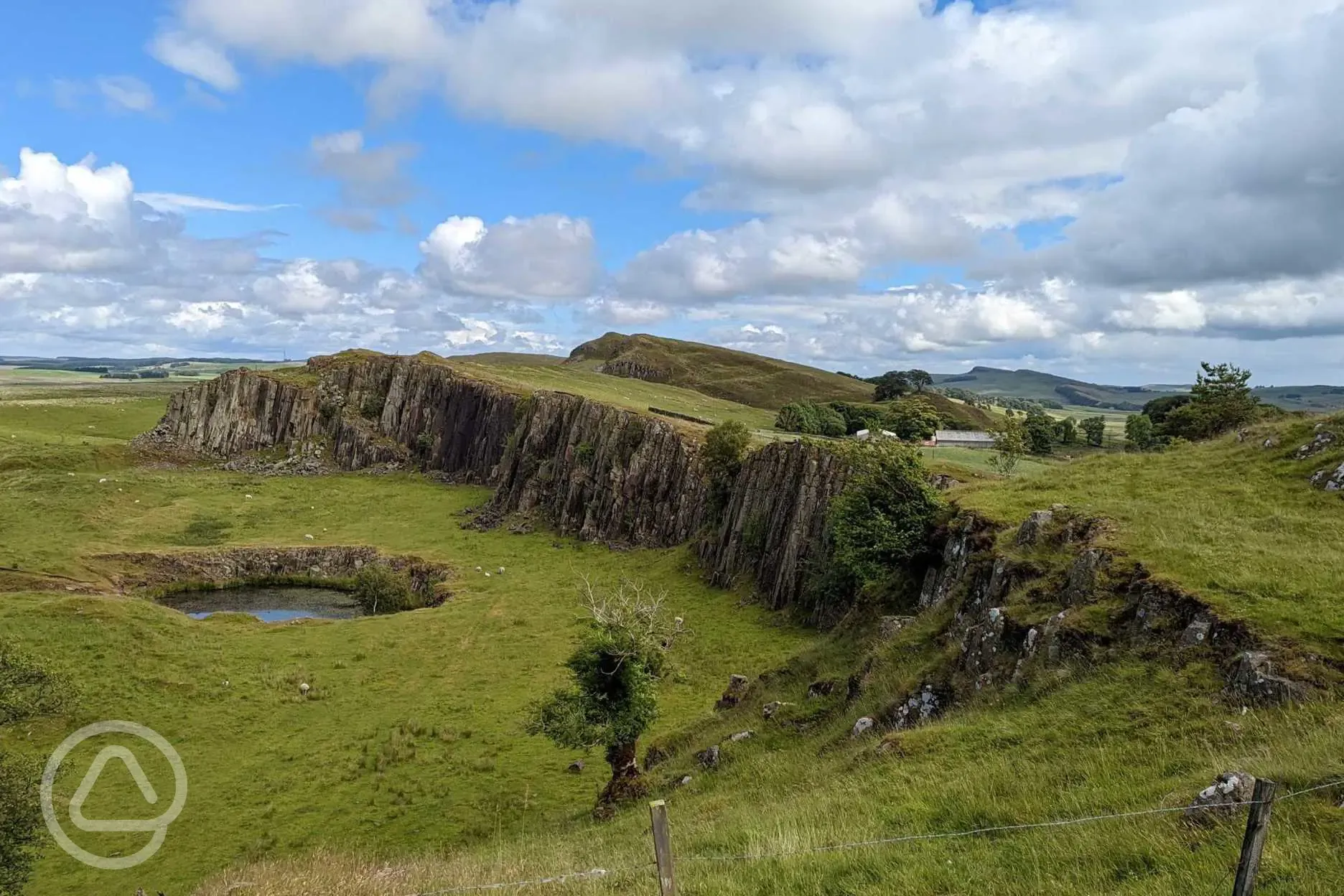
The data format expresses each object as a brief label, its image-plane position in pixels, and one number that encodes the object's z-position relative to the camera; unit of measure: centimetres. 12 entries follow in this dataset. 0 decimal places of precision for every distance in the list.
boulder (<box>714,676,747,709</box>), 3022
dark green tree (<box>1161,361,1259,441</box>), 5244
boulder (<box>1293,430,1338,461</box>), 2628
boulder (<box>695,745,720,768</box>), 2316
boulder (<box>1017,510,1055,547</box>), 2391
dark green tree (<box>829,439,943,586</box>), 3284
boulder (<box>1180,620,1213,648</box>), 1541
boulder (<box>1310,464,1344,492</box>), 2345
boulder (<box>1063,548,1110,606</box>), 1930
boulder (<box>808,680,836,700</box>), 2527
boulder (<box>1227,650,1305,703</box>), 1298
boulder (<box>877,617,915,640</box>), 2608
